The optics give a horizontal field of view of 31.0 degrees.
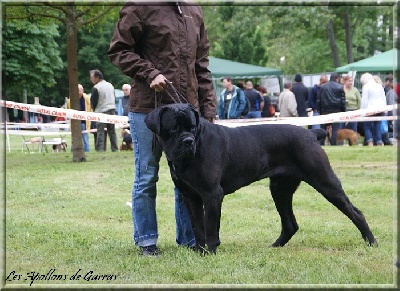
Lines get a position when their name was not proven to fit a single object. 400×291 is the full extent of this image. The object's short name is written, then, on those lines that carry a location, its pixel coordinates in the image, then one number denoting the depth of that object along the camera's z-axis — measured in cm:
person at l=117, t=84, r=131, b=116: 1812
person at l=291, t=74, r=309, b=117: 1981
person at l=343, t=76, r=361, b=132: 1877
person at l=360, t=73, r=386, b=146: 1641
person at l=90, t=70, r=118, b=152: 1659
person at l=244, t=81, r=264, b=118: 1986
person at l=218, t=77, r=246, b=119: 1734
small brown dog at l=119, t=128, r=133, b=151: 1808
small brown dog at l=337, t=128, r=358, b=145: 1841
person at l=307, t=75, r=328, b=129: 2022
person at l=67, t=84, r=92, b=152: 1837
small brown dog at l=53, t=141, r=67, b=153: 1987
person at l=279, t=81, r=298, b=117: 1917
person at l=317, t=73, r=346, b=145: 1802
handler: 534
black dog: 500
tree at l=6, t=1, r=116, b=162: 1453
